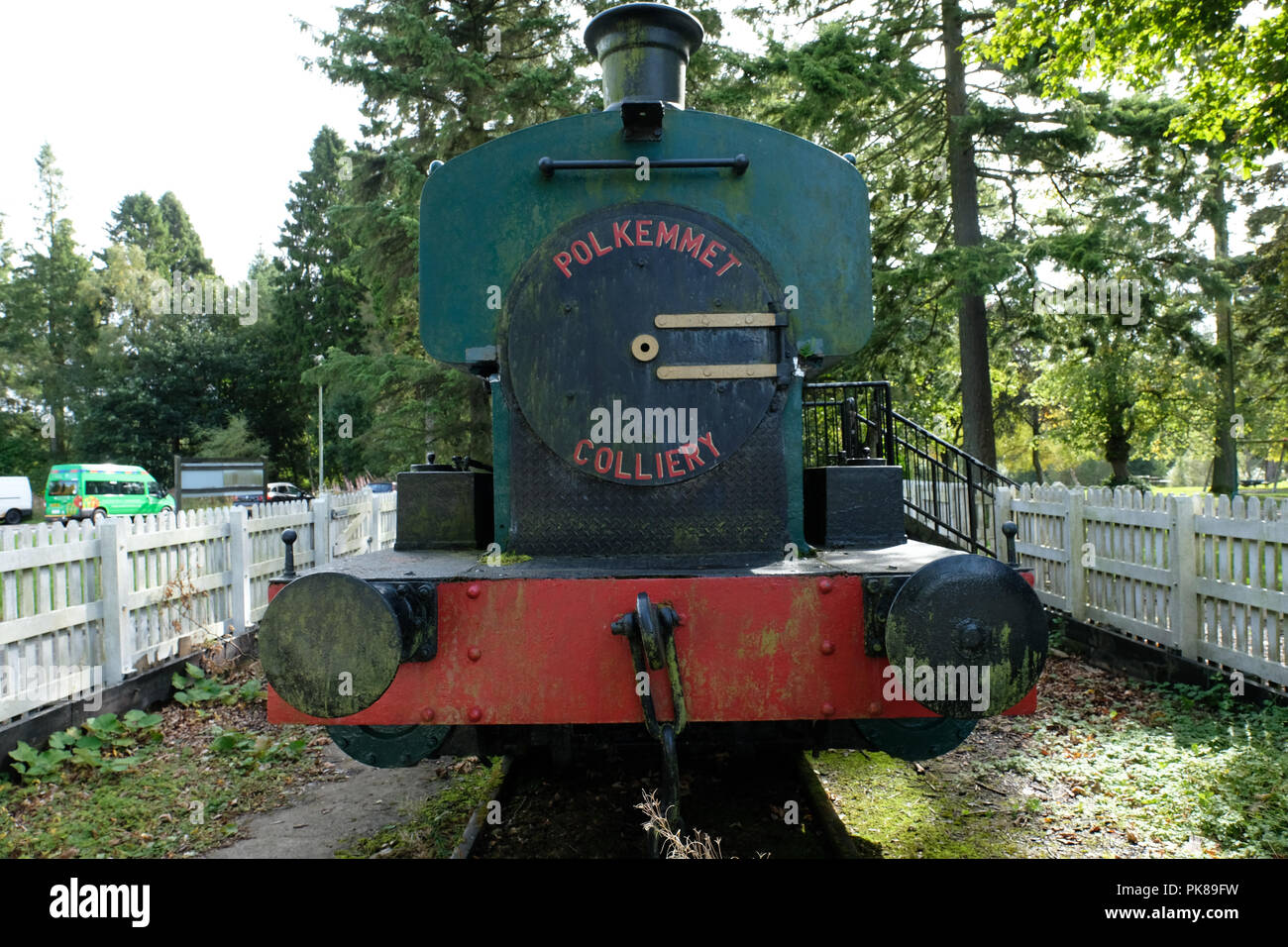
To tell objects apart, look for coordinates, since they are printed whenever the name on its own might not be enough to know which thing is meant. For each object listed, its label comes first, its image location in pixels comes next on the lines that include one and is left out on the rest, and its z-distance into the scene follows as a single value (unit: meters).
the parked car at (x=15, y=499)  28.53
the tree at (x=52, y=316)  36.97
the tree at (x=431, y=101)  14.57
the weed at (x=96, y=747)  4.51
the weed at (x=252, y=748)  5.05
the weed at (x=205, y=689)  6.05
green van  25.67
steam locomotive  2.53
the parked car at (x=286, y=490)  27.91
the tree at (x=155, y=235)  47.50
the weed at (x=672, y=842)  2.49
